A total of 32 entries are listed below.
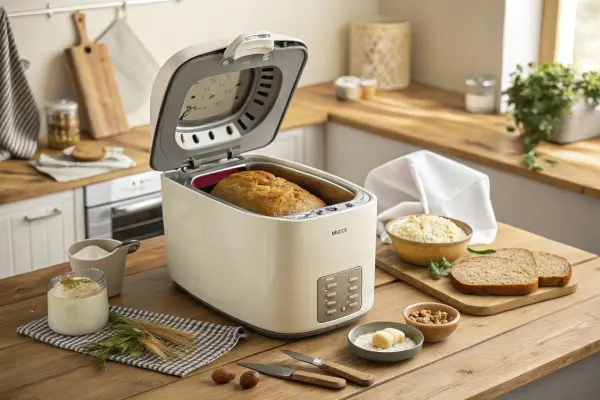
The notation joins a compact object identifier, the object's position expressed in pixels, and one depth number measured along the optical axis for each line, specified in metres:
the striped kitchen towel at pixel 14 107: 3.28
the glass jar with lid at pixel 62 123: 3.38
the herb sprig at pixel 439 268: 2.07
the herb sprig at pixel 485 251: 2.18
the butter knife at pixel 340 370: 1.64
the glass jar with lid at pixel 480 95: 3.82
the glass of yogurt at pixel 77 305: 1.81
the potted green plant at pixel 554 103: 3.30
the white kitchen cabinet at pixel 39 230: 3.01
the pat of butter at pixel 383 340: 1.74
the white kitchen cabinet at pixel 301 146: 3.72
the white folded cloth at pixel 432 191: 2.34
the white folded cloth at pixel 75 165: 3.12
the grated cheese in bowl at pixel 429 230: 2.13
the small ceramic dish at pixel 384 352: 1.72
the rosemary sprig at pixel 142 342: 1.75
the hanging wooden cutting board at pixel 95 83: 3.52
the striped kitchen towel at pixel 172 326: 1.71
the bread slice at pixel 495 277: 1.98
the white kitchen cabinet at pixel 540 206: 2.95
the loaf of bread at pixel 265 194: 1.87
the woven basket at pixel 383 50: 4.13
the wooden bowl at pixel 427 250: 2.11
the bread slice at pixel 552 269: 2.01
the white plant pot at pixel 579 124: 3.37
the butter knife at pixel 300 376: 1.64
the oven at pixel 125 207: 3.16
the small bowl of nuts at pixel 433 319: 1.79
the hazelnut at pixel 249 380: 1.63
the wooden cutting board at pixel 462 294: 1.94
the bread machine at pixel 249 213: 1.77
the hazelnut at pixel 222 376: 1.65
